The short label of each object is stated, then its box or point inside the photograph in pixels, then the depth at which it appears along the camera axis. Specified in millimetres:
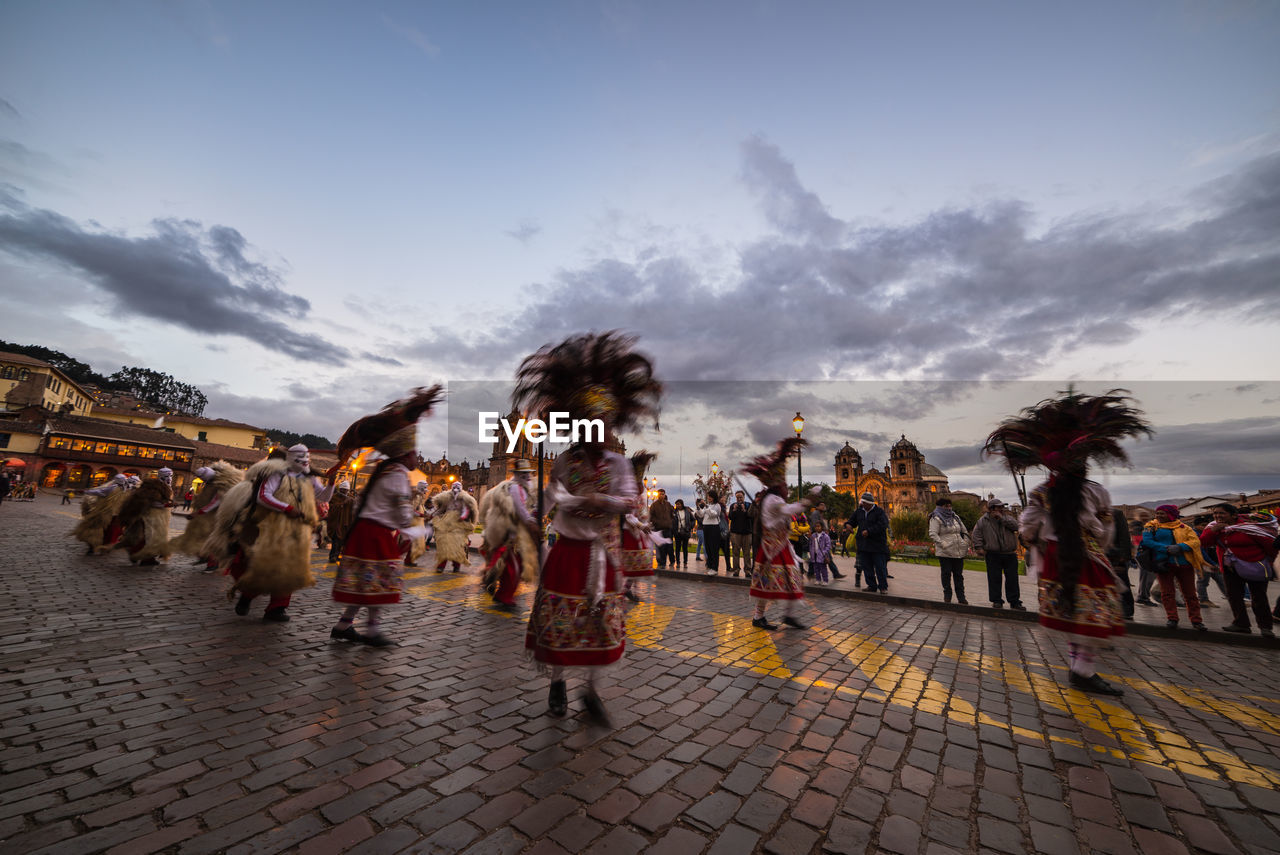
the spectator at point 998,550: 9148
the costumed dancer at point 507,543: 7918
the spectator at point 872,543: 10875
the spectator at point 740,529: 13242
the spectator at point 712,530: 14000
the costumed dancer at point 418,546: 13086
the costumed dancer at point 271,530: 6125
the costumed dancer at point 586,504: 3748
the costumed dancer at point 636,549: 8148
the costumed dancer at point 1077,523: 4836
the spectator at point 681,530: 15234
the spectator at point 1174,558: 7781
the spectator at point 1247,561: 7219
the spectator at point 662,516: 13570
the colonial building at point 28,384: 65062
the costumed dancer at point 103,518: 11227
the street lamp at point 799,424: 14974
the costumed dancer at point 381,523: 5496
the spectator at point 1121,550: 8266
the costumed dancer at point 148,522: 10227
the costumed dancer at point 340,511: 12008
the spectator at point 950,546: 9789
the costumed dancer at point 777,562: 6969
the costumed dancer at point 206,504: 9394
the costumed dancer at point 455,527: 11664
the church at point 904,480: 119125
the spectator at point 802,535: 13711
